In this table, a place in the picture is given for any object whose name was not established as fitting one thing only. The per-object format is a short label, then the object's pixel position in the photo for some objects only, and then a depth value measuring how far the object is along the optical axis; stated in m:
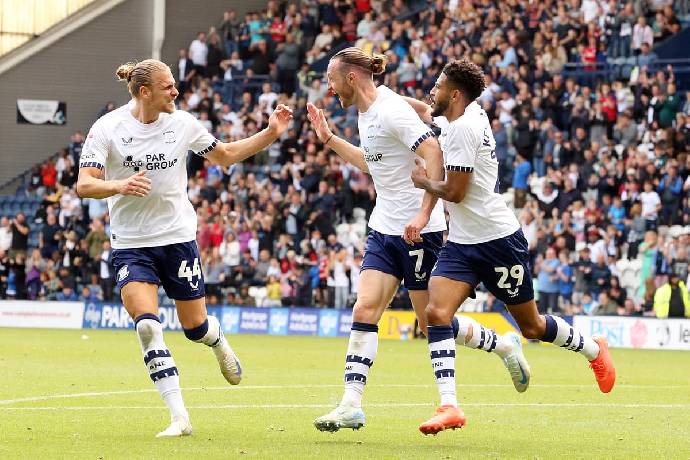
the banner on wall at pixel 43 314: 32.06
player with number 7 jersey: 10.24
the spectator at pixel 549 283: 27.09
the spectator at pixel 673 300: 25.33
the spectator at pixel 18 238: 35.25
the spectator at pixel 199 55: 39.16
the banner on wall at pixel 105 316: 31.66
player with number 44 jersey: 10.12
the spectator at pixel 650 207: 27.27
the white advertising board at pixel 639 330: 25.27
